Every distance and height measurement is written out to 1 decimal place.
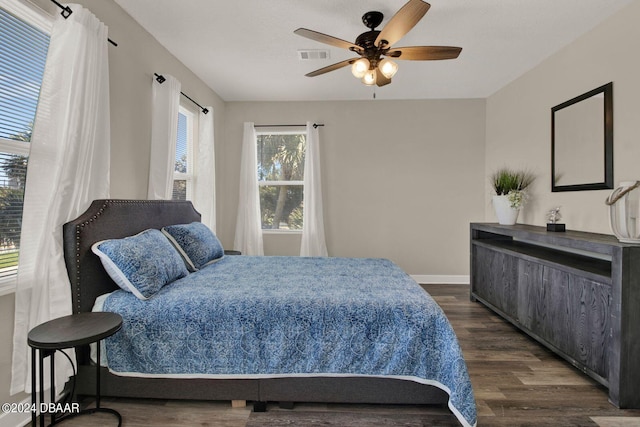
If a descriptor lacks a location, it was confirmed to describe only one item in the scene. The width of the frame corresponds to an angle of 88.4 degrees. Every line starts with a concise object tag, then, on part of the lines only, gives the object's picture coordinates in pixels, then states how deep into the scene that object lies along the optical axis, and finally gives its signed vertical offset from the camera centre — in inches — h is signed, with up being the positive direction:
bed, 68.1 -28.0
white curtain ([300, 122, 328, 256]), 176.1 +4.1
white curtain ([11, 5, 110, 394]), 66.9 +9.1
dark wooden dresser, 74.7 -23.1
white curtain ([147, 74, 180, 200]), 112.7 +25.8
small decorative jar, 77.4 +1.5
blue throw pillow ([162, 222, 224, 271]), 104.6 -10.2
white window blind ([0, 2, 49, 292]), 66.6 +20.4
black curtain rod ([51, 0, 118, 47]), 73.6 +45.3
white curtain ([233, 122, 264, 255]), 179.3 +10.0
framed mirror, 101.3 +25.5
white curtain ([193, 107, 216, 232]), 151.4 +18.4
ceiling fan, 85.7 +45.5
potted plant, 134.5 +9.0
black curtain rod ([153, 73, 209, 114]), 114.2 +47.3
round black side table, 54.1 -21.2
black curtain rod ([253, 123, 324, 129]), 181.6 +48.5
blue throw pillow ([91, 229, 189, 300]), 75.3 -12.4
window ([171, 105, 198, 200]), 142.3 +25.4
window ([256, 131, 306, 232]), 185.9 +20.2
